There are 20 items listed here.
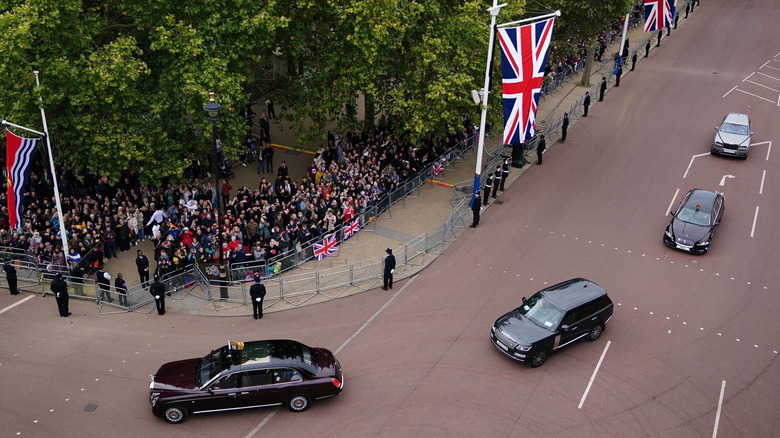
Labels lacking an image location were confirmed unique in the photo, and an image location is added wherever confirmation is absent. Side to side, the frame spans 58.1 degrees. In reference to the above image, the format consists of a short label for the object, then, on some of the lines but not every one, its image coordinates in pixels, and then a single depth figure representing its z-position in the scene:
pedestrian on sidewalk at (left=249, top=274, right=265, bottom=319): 20.52
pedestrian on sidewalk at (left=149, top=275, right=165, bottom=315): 20.73
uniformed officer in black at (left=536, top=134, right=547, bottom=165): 31.56
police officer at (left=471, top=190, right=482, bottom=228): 26.21
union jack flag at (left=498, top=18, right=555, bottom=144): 24.42
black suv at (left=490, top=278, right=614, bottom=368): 18.53
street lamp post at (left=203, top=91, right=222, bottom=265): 18.86
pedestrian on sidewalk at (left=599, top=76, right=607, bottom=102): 40.03
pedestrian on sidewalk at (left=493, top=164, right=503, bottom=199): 28.89
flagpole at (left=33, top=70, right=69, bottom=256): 22.56
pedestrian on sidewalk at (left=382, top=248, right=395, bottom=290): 22.11
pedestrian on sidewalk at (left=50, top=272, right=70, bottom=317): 20.67
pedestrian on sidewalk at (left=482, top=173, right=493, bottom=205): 28.06
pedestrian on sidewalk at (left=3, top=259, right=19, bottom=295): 21.97
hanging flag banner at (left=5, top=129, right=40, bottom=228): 21.70
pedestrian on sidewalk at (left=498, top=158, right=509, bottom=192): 29.16
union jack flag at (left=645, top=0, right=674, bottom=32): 40.19
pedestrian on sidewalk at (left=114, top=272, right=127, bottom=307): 21.52
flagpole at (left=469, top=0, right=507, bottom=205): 23.92
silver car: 32.03
